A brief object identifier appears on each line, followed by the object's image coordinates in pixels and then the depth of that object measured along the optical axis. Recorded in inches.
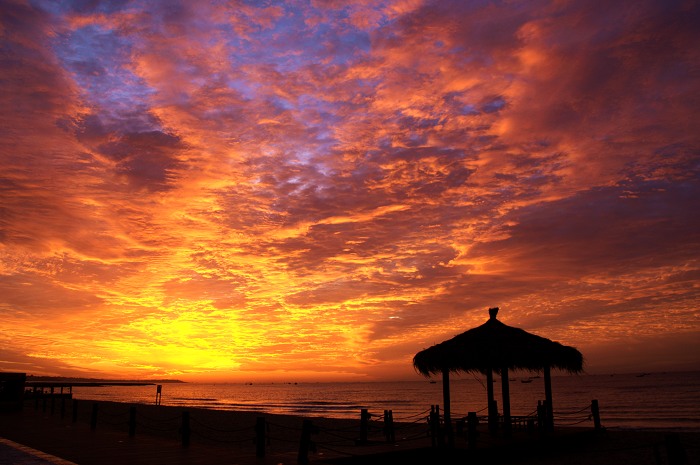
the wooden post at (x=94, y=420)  745.0
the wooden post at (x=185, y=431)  560.1
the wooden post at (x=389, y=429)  685.3
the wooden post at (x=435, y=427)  529.4
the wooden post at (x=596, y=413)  780.3
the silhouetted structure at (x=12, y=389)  1150.3
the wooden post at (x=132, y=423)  663.1
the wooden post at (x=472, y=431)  532.4
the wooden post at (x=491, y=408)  644.7
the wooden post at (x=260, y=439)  473.7
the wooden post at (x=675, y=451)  343.3
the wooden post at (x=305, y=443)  440.1
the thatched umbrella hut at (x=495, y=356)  631.8
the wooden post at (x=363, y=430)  573.3
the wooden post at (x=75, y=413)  892.7
